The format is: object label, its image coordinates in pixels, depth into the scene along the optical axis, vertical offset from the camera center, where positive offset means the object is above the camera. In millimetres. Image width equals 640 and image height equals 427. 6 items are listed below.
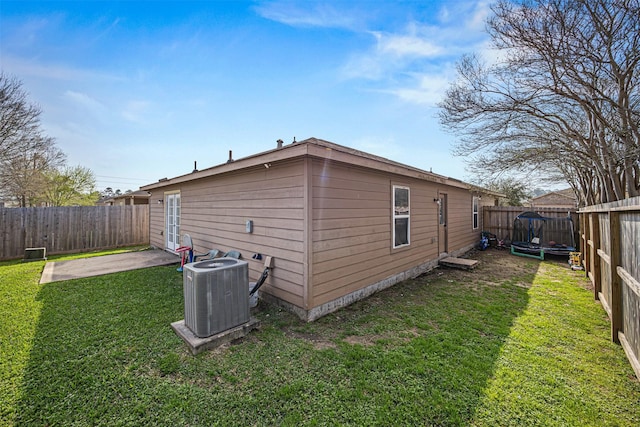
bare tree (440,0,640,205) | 4406 +2689
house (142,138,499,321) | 3670 -57
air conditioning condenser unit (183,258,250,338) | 2887 -951
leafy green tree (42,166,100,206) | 16562 +2109
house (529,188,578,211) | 27939 +1797
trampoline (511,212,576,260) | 8859 -808
